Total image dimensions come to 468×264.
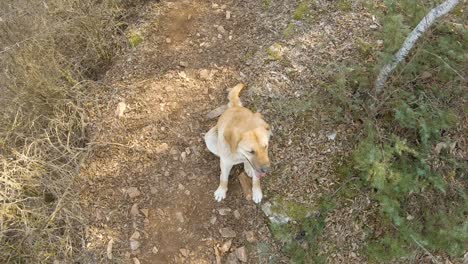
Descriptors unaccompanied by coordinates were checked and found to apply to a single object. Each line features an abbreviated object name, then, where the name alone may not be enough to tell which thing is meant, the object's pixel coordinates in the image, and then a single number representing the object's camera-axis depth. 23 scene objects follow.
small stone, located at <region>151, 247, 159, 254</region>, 4.34
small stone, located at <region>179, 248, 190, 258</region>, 4.30
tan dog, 3.59
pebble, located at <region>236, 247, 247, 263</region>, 4.27
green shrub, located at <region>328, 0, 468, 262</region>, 3.93
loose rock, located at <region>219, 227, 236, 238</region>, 4.36
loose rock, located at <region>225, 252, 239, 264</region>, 4.28
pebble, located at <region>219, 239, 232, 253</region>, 4.32
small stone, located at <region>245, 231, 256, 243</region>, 4.30
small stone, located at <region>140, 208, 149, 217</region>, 4.52
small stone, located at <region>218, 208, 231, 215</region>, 4.45
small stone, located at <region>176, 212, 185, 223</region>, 4.43
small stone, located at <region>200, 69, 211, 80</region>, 5.23
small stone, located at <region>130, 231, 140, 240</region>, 4.43
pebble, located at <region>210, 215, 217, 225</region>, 4.42
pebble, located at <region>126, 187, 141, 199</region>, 4.62
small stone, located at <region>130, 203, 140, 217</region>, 4.54
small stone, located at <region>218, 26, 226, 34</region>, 5.57
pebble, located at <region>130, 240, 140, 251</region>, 4.39
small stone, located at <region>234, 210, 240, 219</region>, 4.42
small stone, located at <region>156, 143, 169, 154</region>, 4.82
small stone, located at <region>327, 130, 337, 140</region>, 4.50
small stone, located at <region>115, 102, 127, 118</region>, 5.07
